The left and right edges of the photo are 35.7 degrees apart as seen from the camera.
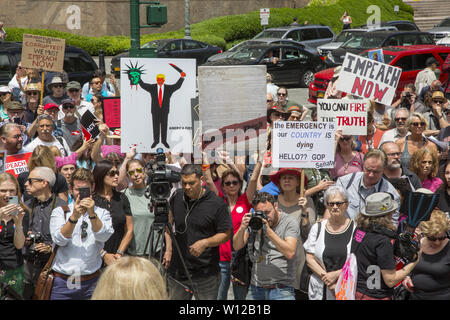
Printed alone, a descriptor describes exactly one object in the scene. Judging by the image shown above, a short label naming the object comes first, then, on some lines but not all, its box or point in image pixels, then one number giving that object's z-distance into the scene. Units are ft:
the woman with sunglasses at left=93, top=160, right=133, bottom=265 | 20.89
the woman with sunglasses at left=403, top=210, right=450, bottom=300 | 19.17
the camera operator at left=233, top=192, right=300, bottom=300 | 19.33
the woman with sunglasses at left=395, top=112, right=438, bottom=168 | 27.99
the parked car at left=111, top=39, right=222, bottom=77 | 81.35
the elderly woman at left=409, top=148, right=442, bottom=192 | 25.14
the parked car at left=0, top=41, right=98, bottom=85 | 52.95
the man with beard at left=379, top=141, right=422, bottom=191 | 24.77
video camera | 19.45
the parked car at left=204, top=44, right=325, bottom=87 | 69.97
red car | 60.54
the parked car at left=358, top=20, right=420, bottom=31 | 101.35
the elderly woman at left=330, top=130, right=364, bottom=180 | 26.18
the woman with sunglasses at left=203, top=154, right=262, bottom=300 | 21.15
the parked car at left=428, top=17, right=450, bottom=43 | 98.33
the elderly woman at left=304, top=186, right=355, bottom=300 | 18.84
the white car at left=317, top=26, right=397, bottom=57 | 79.51
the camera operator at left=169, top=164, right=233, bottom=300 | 20.15
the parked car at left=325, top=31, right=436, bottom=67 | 71.36
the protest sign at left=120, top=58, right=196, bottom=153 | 23.29
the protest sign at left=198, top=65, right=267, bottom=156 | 24.03
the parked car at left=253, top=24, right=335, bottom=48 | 87.92
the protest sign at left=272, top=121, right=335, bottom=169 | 23.76
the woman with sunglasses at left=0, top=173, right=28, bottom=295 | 19.67
